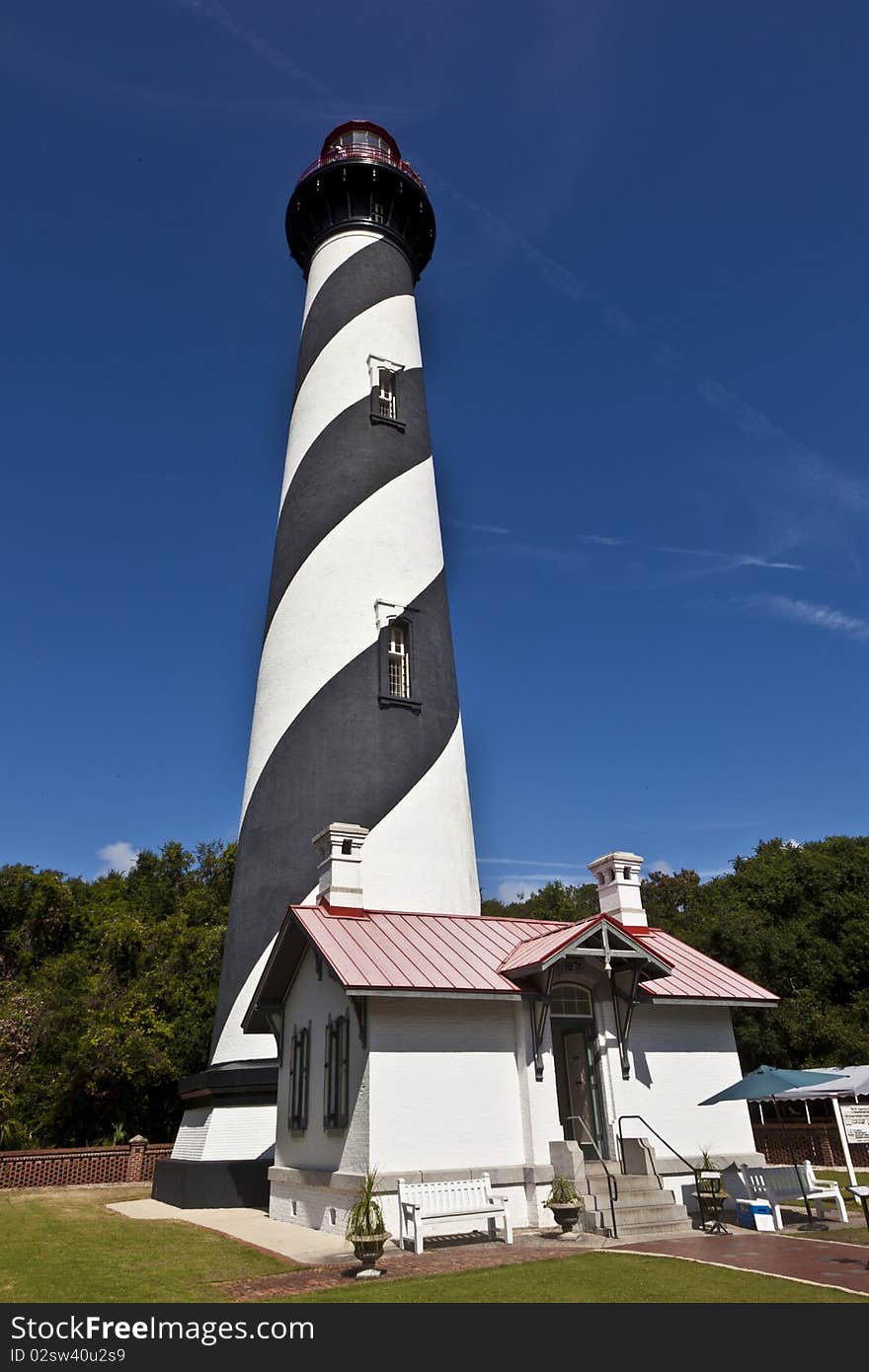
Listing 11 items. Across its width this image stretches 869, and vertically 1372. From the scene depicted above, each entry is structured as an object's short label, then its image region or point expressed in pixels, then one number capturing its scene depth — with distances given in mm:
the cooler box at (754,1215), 11305
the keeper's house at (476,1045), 11617
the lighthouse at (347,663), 15648
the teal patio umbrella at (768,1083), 12500
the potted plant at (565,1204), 10828
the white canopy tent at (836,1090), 14194
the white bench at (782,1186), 11828
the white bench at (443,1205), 10297
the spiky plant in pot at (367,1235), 8734
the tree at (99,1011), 22766
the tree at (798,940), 25000
